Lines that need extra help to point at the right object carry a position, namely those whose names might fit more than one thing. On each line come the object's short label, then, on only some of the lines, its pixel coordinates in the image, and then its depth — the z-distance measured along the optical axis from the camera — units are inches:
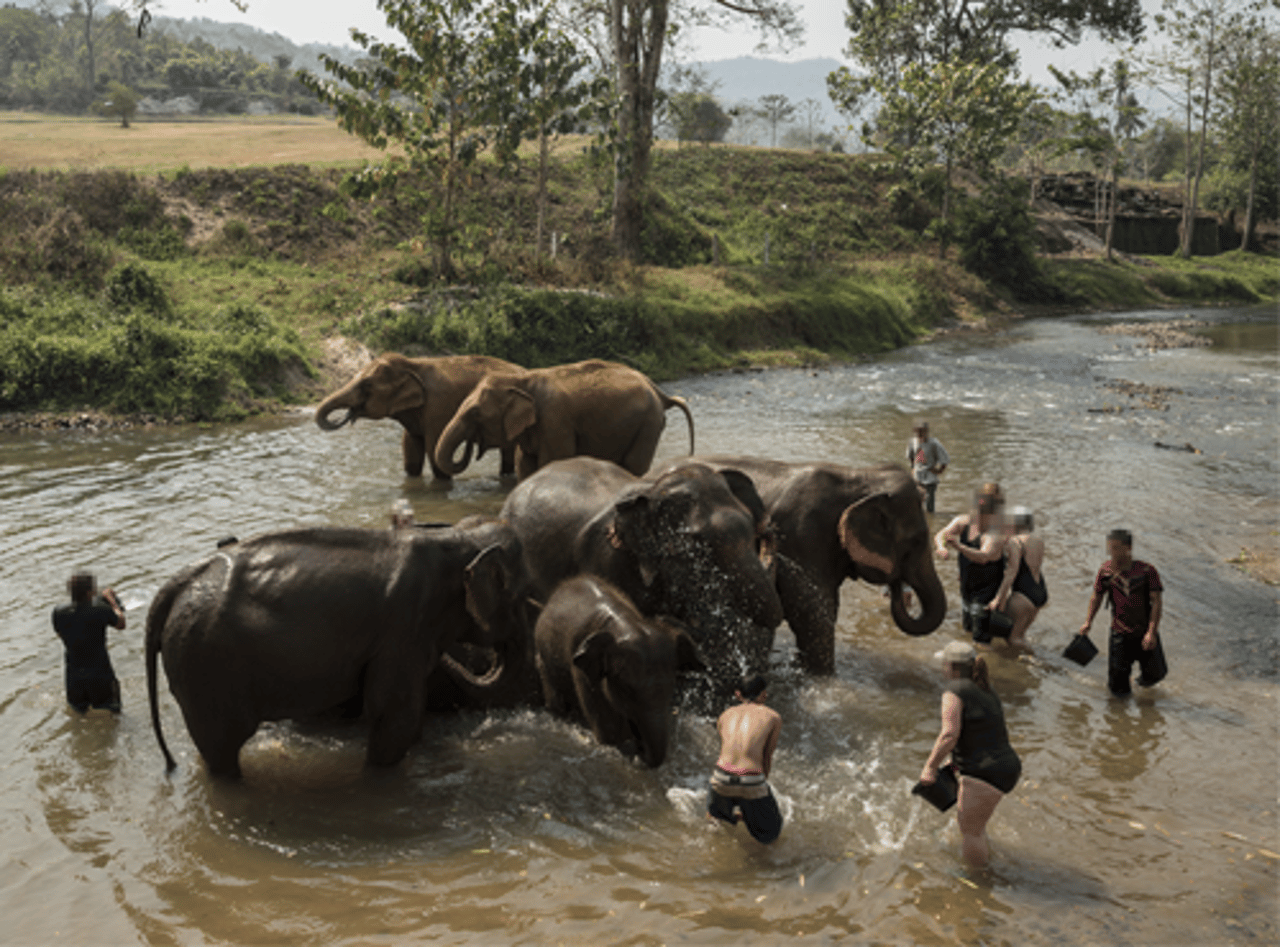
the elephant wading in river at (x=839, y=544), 316.2
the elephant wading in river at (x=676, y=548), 273.4
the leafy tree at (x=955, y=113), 1765.5
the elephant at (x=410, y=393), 526.0
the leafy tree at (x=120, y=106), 2416.5
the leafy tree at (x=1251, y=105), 2276.1
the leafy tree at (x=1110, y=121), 2022.6
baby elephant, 245.4
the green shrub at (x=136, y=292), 787.4
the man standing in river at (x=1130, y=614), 305.3
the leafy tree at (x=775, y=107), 4173.2
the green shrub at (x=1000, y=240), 1807.3
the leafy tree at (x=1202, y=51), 2247.8
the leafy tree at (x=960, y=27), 2203.5
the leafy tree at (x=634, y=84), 1186.6
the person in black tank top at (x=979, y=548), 348.5
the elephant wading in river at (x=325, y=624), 228.1
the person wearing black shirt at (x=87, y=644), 279.7
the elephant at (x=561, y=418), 481.7
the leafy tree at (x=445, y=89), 914.7
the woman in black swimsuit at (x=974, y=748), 222.5
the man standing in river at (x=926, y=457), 490.0
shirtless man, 226.7
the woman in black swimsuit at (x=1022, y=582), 343.6
